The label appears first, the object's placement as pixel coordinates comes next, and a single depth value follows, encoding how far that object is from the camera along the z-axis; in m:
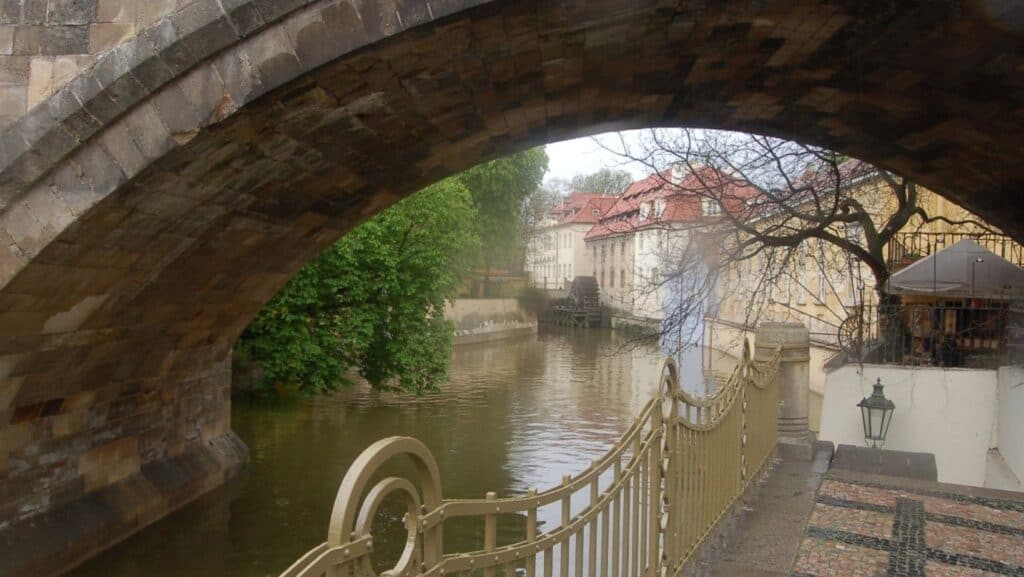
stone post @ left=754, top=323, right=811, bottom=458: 7.80
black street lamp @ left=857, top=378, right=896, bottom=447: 9.12
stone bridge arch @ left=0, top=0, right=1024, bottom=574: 4.69
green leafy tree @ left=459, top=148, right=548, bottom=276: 30.27
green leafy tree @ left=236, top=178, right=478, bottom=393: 13.34
